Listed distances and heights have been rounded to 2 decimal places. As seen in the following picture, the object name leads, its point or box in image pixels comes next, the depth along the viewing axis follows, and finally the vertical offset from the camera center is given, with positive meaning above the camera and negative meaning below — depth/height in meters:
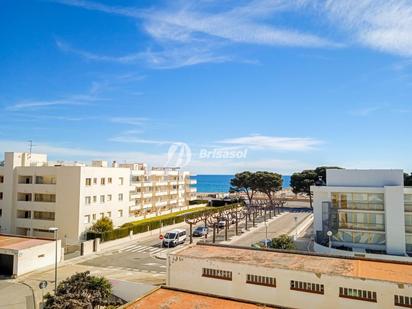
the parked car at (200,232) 55.67 -7.84
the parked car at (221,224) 62.14 -7.36
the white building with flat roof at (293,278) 19.20 -5.63
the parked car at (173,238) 48.06 -7.78
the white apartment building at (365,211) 39.66 -3.16
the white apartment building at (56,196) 48.47 -2.24
